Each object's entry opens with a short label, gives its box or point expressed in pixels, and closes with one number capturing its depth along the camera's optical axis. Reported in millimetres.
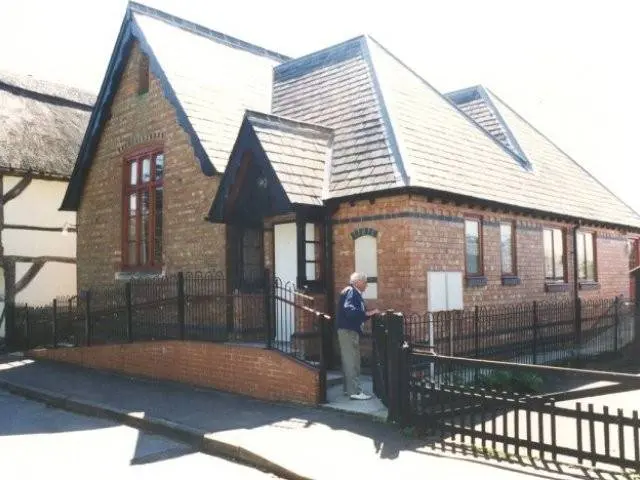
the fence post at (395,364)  7315
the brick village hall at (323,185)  10672
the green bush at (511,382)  9531
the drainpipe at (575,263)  15039
